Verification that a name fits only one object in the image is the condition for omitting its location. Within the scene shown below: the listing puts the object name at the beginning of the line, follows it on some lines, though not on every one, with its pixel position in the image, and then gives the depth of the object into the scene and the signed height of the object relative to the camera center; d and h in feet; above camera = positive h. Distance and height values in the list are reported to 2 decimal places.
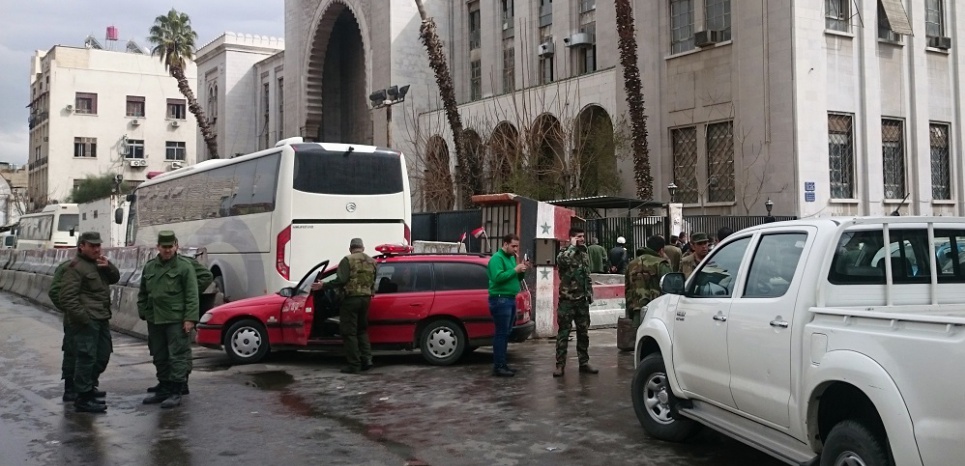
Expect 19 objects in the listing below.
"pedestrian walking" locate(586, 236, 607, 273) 64.75 -0.15
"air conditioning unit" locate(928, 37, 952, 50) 88.58 +21.69
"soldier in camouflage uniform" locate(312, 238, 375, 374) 35.88 -1.74
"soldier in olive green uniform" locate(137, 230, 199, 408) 28.91 -1.76
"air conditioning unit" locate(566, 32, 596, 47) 108.78 +27.69
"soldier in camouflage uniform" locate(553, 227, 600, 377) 33.63 -1.65
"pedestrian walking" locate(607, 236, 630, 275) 60.80 -0.23
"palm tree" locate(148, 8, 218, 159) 150.61 +38.82
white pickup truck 13.23 -1.71
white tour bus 49.98 +3.03
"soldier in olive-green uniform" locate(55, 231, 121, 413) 28.04 -1.60
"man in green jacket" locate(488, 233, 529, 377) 33.53 -1.18
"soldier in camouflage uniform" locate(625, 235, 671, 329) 37.24 -0.91
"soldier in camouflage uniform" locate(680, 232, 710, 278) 36.40 +0.25
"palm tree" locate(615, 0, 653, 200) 79.20 +15.14
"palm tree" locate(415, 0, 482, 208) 90.94 +16.60
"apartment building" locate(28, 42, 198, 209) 247.50 +42.22
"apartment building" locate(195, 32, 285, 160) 202.39 +40.19
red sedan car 38.17 -2.58
